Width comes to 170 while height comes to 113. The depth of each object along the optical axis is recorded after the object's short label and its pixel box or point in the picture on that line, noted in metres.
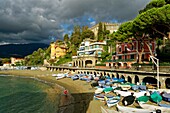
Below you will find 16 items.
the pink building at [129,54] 33.91
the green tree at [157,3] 27.23
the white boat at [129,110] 12.32
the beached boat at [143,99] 15.09
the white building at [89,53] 51.18
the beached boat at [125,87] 20.99
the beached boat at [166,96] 15.56
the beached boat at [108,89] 20.98
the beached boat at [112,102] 16.08
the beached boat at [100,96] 18.30
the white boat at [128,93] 17.14
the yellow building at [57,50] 77.27
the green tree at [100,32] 65.37
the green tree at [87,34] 70.89
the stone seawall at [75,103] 16.80
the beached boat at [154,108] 12.63
